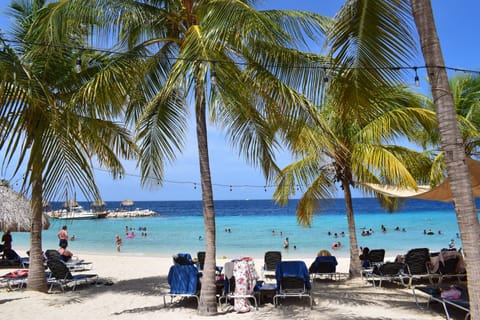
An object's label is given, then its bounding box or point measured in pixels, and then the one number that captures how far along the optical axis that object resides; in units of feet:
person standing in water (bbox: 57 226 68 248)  40.33
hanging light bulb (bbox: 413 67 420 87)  15.57
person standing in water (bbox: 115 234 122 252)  79.82
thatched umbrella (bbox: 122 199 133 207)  323.04
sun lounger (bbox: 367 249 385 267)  36.47
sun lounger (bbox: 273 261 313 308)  23.59
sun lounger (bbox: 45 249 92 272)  34.22
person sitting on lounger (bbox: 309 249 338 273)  32.10
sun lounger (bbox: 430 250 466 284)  28.66
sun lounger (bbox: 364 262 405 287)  28.78
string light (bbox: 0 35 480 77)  13.61
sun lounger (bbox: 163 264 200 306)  23.04
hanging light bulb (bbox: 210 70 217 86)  17.10
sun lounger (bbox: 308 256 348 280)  31.89
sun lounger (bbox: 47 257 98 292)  27.86
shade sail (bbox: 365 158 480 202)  22.61
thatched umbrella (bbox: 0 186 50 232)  41.65
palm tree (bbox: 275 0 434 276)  13.43
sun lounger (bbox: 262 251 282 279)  34.47
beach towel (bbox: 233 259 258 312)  22.03
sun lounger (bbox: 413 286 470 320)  18.93
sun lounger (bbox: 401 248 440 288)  29.27
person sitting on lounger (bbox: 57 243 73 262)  35.22
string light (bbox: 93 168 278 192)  25.56
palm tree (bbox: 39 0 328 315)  17.19
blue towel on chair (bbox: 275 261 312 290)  24.19
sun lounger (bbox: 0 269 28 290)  28.99
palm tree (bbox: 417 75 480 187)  33.24
